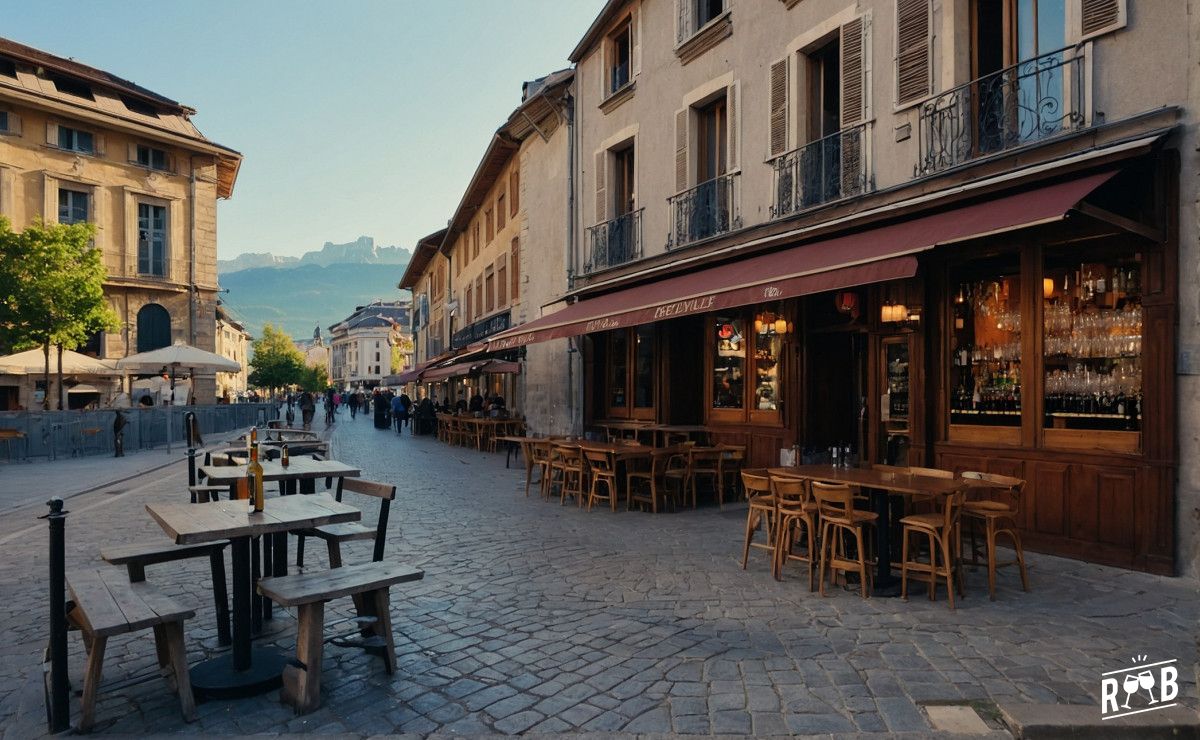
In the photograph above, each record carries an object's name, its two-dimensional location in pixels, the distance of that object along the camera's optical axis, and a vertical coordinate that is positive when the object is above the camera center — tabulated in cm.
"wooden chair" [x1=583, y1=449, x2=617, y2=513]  943 -121
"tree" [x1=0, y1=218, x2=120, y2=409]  1991 +244
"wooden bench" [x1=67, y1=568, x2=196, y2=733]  329 -108
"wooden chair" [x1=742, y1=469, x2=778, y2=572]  626 -109
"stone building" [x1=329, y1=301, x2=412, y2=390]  12731 +563
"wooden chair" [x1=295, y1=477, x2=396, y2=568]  489 -107
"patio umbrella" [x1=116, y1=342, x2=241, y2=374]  1916 +46
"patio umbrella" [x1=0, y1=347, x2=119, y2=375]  1977 +37
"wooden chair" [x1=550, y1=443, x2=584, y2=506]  982 -121
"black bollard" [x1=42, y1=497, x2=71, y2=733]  332 -116
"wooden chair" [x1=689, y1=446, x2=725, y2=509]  980 -124
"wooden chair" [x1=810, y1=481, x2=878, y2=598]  539 -109
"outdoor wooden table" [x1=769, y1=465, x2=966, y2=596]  538 -82
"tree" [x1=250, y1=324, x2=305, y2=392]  7025 +148
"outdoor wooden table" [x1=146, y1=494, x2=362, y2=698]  369 -78
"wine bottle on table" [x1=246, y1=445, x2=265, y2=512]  402 -56
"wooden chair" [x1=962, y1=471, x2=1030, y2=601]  538 -102
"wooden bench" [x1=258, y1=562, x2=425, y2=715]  356 -113
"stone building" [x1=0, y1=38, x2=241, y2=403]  2675 +749
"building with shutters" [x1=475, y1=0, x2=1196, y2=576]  610 +128
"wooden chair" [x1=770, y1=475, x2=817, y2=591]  577 -109
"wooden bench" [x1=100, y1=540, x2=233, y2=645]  420 -103
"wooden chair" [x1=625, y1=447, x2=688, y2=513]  941 -135
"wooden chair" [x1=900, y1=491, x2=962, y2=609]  518 -117
